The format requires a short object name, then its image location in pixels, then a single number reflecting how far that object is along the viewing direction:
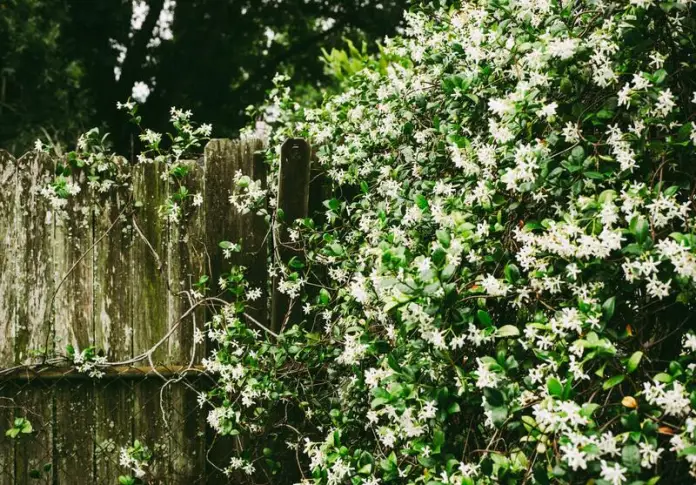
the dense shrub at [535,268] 1.59
